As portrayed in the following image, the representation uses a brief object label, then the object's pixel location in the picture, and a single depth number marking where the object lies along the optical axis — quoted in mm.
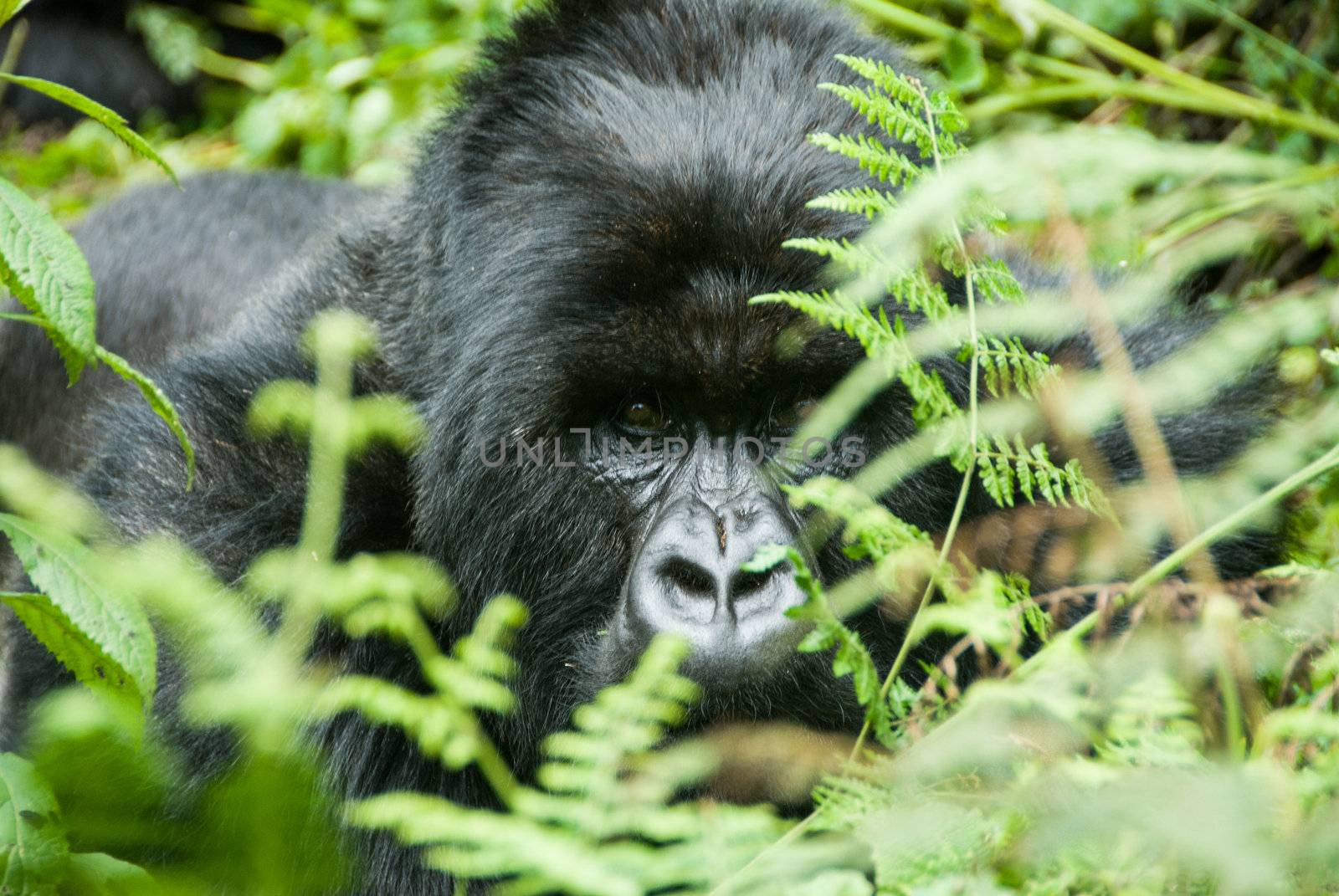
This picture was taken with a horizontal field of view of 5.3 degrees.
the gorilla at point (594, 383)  6792
